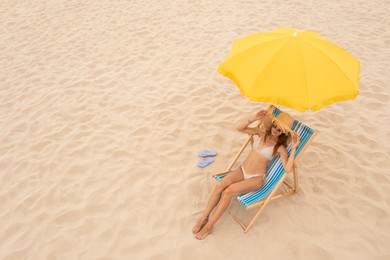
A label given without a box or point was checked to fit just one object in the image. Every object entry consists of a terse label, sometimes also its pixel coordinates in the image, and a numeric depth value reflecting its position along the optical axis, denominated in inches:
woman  131.8
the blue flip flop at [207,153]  169.8
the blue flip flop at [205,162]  164.2
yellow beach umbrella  115.3
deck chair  129.1
